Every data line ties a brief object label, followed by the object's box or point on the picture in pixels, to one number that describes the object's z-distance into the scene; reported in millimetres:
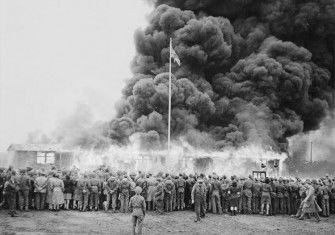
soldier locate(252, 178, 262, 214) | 19031
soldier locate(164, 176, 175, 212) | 18328
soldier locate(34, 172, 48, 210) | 17359
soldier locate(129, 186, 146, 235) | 12547
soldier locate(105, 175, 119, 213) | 18016
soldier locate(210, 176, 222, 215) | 18703
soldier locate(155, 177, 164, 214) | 18016
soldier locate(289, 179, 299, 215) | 19391
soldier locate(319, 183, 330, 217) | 19156
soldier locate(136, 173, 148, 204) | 18544
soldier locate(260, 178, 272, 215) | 18875
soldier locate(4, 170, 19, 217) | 16016
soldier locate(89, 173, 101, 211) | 18062
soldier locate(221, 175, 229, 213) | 18906
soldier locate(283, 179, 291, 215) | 19391
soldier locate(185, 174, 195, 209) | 19234
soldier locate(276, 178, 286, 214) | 19250
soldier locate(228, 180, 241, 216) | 18750
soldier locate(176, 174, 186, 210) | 18859
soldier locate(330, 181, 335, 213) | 19672
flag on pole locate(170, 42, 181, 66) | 31084
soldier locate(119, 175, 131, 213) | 17969
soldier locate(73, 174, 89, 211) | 17891
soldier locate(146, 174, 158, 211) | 18406
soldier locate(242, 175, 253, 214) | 18908
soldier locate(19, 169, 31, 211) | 17062
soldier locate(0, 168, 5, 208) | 17297
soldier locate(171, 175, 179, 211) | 18888
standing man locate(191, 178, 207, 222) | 16594
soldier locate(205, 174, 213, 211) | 18738
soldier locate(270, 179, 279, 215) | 19156
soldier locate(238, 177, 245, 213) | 18953
